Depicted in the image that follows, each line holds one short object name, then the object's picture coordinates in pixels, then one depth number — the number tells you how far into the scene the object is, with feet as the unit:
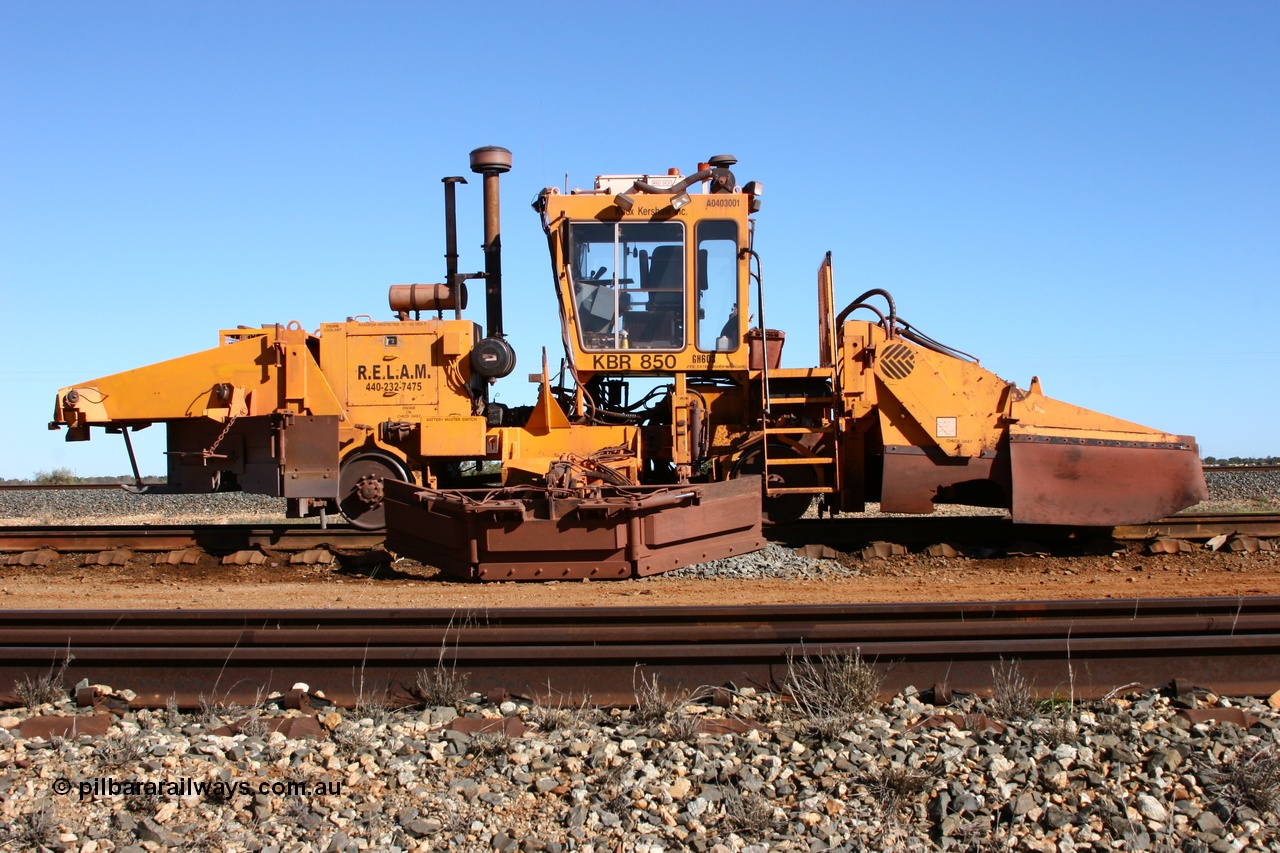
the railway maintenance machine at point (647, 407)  31.24
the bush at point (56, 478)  80.78
